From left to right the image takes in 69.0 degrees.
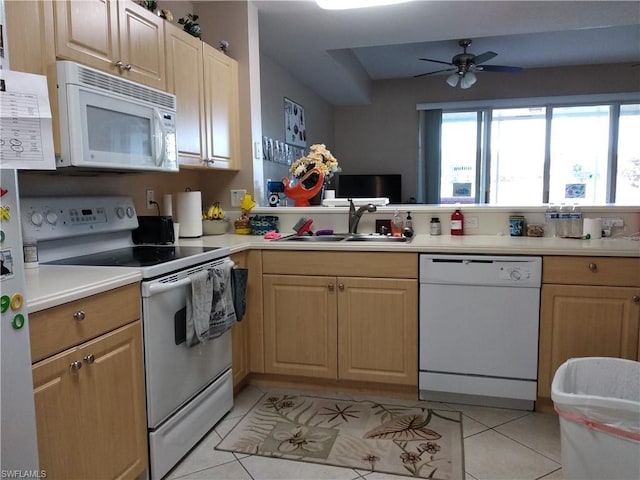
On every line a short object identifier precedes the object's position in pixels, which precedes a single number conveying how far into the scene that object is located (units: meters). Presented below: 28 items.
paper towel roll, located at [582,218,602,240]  2.45
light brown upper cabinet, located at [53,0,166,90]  1.69
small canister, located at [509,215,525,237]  2.62
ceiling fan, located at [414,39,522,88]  5.09
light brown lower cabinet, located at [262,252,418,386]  2.37
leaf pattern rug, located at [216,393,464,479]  1.91
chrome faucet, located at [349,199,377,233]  2.76
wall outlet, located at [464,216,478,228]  2.73
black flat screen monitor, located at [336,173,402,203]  6.71
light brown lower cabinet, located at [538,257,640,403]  2.08
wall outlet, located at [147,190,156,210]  2.61
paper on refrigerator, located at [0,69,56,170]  1.06
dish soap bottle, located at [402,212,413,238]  2.77
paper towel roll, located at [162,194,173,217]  2.65
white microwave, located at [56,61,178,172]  1.65
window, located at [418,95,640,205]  6.28
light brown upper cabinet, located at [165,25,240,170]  2.40
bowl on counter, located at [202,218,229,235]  2.97
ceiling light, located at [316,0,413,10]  2.35
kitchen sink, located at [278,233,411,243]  2.58
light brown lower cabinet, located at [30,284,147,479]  1.25
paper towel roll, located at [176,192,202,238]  2.70
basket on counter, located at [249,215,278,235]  2.97
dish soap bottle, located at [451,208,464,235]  2.71
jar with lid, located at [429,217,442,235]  2.75
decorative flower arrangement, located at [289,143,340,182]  3.08
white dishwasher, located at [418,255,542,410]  2.21
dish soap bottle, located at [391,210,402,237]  2.78
